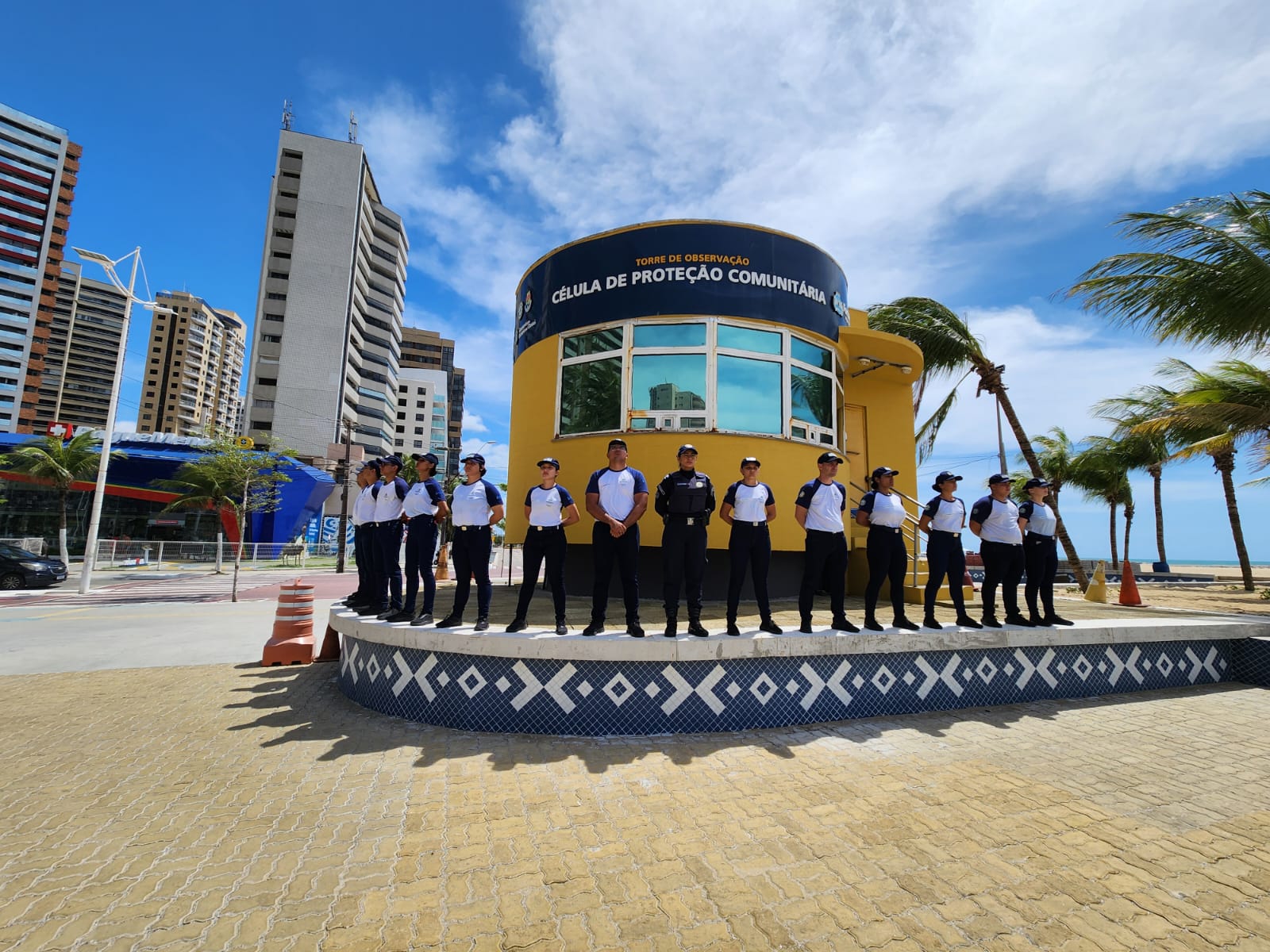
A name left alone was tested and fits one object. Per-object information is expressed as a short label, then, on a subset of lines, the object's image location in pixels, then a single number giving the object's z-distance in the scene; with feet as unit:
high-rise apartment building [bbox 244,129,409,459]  219.20
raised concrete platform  15.42
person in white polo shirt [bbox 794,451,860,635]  17.85
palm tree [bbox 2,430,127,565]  84.53
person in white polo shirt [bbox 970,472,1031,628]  20.53
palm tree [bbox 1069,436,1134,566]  100.32
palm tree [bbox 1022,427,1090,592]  110.01
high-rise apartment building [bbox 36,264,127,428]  358.43
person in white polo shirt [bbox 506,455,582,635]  17.47
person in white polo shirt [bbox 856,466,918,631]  18.61
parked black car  59.11
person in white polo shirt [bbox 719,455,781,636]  17.37
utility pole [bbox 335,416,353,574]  81.83
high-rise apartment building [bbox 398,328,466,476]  380.37
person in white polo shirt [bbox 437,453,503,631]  17.74
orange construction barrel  24.84
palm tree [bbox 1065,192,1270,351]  26.76
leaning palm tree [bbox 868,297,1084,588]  43.42
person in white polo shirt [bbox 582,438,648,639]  16.98
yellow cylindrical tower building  25.27
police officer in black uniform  17.04
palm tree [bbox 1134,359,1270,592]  33.01
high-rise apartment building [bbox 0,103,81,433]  268.62
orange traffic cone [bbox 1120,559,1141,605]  34.68
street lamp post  57.93
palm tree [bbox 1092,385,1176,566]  57.59
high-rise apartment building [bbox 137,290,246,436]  374.43
